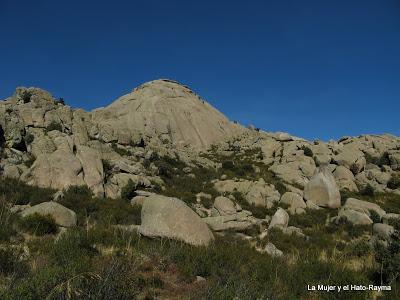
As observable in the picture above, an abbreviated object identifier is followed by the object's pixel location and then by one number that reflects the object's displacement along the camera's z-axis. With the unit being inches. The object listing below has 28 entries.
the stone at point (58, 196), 856.9
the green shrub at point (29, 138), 1228.5
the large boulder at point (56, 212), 632.1
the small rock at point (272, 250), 579.6
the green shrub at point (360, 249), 603.2
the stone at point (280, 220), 859.5
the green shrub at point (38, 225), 561.3
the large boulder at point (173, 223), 555.2
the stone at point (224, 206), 971.3
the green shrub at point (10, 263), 318.0
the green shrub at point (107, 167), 1147.8
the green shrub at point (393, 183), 1561.8
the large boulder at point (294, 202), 1107.9
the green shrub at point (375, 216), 974.2
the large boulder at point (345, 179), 1484.7
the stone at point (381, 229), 768.1
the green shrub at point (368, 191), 1410.3
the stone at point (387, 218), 919.7
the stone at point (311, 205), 1156.4
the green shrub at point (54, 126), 1336.1
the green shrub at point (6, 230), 495.2
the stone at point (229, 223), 781.9
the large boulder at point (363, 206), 1041.6
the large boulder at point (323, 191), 1197.1
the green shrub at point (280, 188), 1313.2
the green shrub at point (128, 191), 1008.9
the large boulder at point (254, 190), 1166.3
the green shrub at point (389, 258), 426.9
